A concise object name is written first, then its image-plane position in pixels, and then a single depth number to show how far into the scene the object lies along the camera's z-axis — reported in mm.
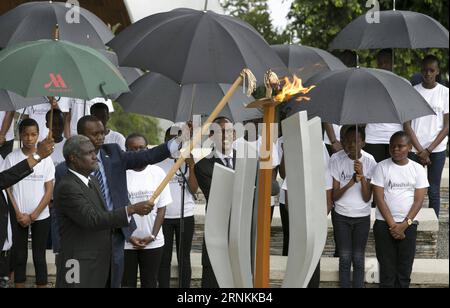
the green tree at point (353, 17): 14164
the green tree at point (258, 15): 15703
